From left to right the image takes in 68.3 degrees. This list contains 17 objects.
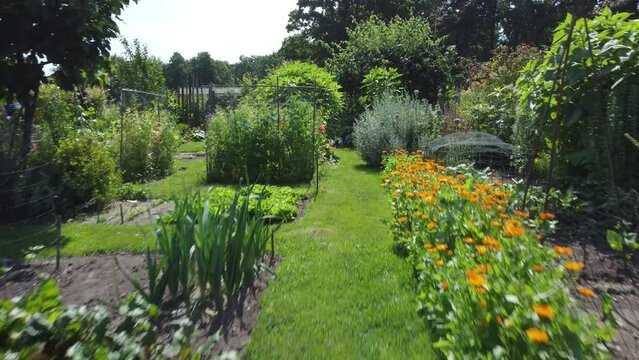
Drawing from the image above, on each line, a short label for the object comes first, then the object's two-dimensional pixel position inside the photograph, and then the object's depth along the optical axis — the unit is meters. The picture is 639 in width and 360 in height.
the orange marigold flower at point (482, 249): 2.36
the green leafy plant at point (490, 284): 1.77
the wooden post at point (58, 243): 3.82
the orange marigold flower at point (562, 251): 2.26
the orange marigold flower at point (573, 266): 2.07
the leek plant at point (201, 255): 3.06
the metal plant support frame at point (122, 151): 8.17
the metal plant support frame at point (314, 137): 8.55
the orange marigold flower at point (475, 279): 2.01
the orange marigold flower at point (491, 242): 2.51
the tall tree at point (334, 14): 32.69
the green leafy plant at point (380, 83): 13.64
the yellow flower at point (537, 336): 1.64
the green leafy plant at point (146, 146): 9.23
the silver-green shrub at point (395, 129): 9.84
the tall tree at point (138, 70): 19.98
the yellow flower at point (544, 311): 1.71
